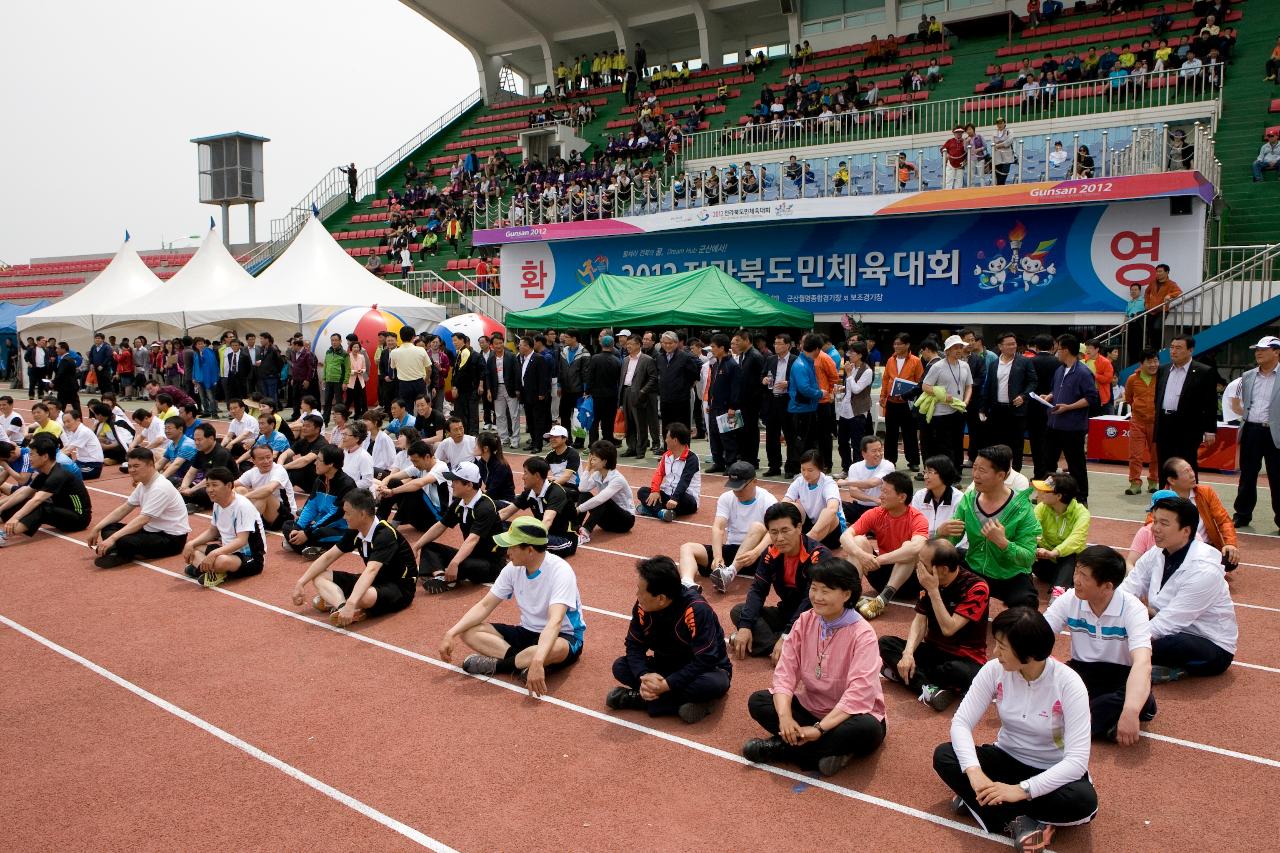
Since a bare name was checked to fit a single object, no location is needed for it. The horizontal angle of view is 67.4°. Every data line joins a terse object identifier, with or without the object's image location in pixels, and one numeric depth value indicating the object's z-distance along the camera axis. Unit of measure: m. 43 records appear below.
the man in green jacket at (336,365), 18.72
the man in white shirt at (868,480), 9.11
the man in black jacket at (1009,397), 11.60
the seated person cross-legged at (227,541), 9.00
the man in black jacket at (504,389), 15.95
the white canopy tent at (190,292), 24.91
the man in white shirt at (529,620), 6.27
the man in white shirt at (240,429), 13.24
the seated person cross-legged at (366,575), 7.67
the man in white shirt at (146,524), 9.85
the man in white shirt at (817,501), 8.30
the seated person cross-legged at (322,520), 9.93
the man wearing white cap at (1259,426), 9.63
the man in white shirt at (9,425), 14.93
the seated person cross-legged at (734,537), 8.04
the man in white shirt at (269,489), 10.43
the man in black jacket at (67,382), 18.88
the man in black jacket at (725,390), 13.01
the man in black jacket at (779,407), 12.91
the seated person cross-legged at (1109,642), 5.05
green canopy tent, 17.55
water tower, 40.53
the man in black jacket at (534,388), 15.43
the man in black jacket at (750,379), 13.06
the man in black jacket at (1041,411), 11.48
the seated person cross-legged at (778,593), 6.64
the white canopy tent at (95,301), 27.89
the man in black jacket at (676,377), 14.06
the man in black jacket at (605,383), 14.81
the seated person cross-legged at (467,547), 8.64
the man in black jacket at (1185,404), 10.15
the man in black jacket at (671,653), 5.67
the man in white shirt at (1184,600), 5.91
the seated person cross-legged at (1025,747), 4.28
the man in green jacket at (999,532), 6.80
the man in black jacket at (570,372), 15.57
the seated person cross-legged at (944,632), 5.84
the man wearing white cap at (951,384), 11.76
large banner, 18.05
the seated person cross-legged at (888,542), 7.42
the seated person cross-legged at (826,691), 5.00
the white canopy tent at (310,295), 22.72
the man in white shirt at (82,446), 14.16
